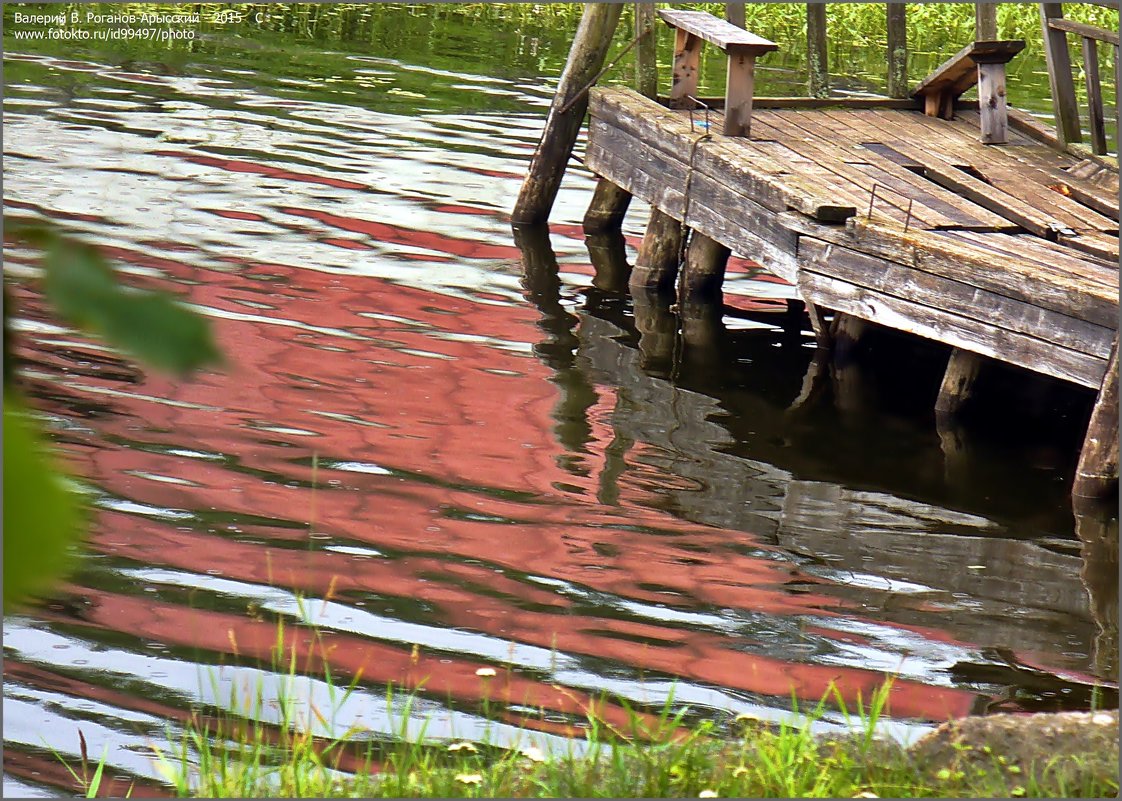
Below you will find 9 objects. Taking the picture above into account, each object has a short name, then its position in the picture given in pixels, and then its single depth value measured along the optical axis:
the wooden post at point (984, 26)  17.45
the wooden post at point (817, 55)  20.06
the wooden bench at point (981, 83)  16.98
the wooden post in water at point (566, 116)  20.27
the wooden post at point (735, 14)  17.81
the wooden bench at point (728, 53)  15.75
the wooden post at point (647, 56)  18.97
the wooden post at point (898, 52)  19.72
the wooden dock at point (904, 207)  12.25
